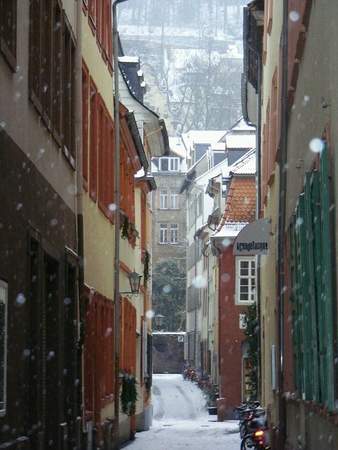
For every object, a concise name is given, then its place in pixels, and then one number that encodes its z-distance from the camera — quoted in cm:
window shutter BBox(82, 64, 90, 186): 1955
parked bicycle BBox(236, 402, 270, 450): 2059
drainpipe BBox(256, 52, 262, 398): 2938
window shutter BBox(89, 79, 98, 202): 2090
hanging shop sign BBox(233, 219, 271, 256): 2031
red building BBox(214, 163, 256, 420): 4603
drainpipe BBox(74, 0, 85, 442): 1742
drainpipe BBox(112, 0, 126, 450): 2362
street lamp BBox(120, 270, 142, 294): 2661
